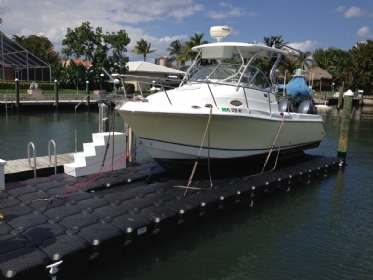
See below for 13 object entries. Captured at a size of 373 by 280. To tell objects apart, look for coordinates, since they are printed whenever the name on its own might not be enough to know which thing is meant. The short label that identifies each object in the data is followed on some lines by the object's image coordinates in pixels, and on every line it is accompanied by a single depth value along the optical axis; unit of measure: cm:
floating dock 421
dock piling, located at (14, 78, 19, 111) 2486
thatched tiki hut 5147
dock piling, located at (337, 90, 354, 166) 1155
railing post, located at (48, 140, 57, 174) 791
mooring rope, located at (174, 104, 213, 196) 690
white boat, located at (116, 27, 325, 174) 705
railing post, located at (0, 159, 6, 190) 612
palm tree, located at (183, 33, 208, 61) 5188
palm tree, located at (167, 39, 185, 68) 6831
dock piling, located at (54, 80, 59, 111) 2760
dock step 750
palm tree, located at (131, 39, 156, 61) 6425
